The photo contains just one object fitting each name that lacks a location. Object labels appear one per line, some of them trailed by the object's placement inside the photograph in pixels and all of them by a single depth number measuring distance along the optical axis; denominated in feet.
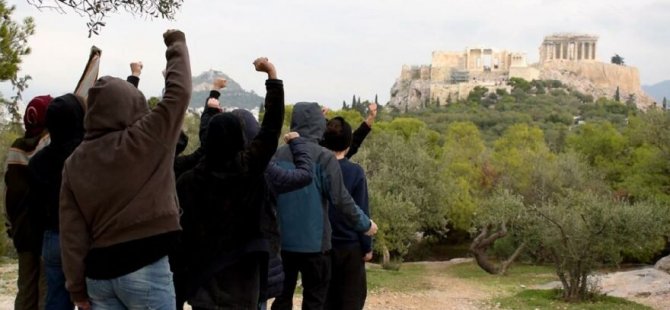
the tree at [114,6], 20.71
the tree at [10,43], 27.94
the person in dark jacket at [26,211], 15.05
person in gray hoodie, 16.56
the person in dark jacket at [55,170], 13.24
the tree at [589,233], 55.47
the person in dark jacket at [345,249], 18.04
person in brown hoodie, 10.41
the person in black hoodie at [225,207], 12.71
